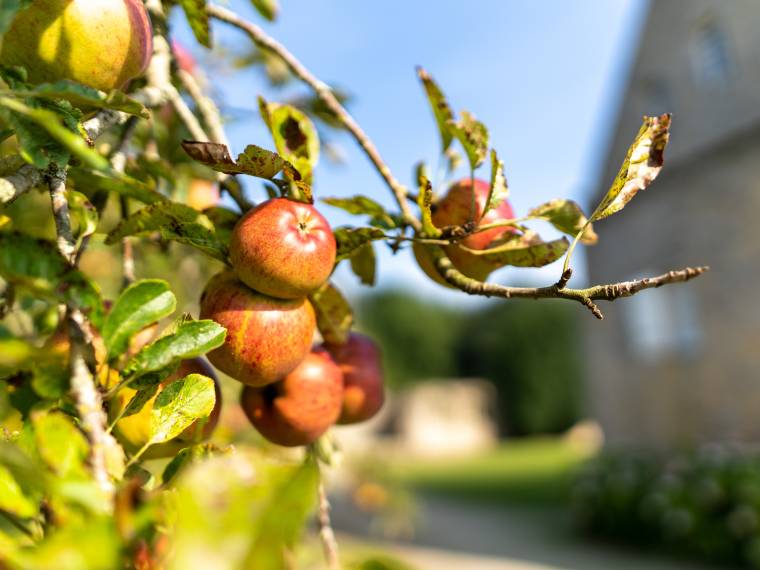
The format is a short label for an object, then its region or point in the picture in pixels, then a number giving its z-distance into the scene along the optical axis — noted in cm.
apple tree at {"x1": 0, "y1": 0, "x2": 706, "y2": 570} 36
